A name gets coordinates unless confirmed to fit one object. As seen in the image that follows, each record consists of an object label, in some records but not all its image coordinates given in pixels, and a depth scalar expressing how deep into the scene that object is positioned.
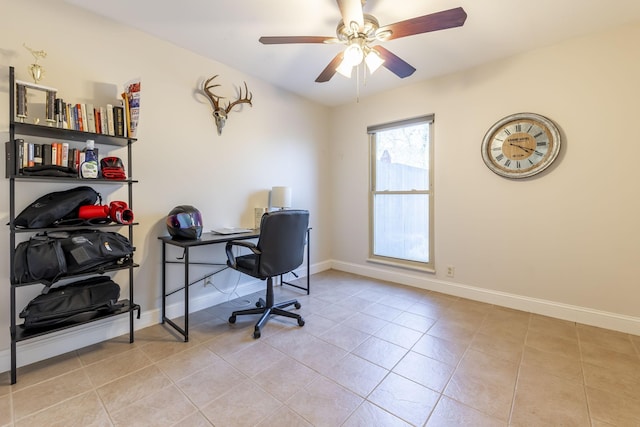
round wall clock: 2.52
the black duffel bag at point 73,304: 1.69
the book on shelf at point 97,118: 1.95
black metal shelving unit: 1.63
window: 3.37
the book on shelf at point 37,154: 1.72
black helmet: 2.25
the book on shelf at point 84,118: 1.87
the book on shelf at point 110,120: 1.97
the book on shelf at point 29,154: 1.69
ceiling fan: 1.65
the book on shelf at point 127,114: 2.03
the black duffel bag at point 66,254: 1.63
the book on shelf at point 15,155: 1.64
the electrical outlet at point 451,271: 3.16
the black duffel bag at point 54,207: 1.70
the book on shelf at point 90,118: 1.90
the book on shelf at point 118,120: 2.00
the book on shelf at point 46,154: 1.75
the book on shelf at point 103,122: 1.96
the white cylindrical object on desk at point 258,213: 3.10
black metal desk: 2.12
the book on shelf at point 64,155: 1.80
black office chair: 2.22
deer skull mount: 2.72
